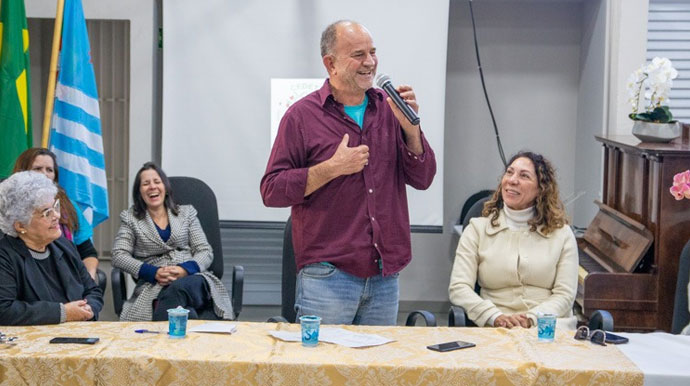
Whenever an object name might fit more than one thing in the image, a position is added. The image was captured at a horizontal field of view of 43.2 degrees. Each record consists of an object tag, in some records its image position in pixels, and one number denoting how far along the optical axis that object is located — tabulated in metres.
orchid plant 4.07
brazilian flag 4.36
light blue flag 4.45
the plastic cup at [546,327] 2.56
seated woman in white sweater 3.26
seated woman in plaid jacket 3.98
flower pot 4.08
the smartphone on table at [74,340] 2.44
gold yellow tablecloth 2.27
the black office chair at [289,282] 3.62
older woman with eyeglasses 2.73
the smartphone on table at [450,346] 2.43
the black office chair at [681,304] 3.17
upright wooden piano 3.83
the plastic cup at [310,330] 2.41
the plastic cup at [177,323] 2.49
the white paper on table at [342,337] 2.46
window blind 5.86
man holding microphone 2.73
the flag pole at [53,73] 4.30
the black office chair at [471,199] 5.89
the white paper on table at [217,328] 2.57
